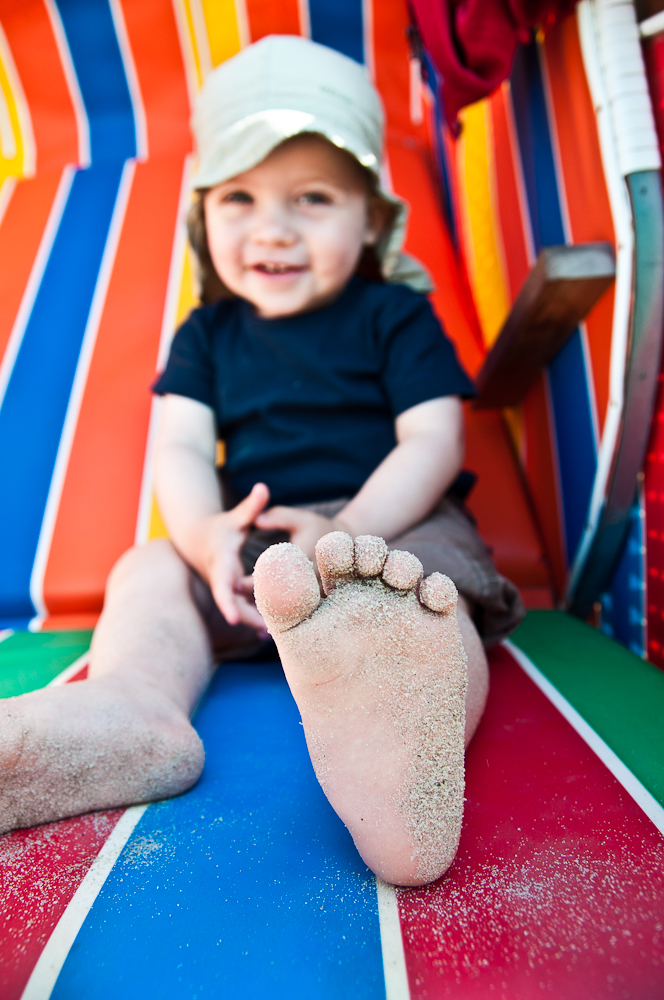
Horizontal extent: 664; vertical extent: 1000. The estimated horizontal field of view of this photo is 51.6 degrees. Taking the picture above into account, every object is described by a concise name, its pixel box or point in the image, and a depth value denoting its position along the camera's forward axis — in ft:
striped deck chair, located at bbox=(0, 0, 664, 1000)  1.40
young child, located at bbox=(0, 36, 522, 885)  1.62
